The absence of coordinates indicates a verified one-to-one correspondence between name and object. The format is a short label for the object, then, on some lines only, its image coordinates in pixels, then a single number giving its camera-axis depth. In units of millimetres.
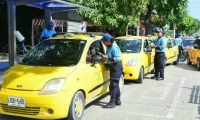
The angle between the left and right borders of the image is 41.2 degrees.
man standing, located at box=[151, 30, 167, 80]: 9461
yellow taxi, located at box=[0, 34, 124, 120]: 4453
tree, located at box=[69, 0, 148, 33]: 11930
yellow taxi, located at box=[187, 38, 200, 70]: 12773
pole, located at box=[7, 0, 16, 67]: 8430
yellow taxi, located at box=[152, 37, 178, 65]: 12965
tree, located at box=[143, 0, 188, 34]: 20900
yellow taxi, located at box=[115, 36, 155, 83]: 8641
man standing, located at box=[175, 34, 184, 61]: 16234
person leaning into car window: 5866
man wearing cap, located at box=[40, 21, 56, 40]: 9320
